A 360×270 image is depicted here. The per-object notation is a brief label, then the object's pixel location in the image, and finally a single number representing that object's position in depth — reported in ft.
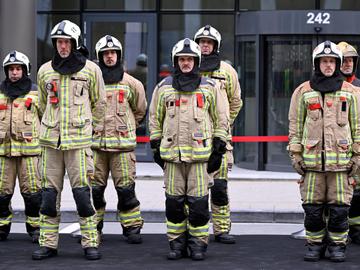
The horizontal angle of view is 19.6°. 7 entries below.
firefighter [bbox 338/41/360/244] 34.73
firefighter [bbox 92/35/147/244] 34.78
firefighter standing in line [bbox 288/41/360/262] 31.35
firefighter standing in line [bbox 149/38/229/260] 31.60
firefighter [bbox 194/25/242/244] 34.78
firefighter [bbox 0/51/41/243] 34.91
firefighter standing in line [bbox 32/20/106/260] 31.42
